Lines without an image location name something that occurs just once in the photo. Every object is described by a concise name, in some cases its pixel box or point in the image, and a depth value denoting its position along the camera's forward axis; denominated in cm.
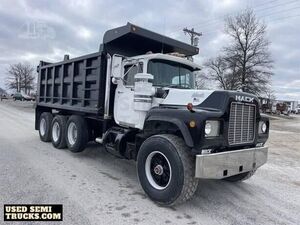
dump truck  343
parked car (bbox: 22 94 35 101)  4360
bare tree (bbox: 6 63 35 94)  5359
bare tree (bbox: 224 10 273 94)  2709
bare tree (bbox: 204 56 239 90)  2729
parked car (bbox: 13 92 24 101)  4375
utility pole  2330
